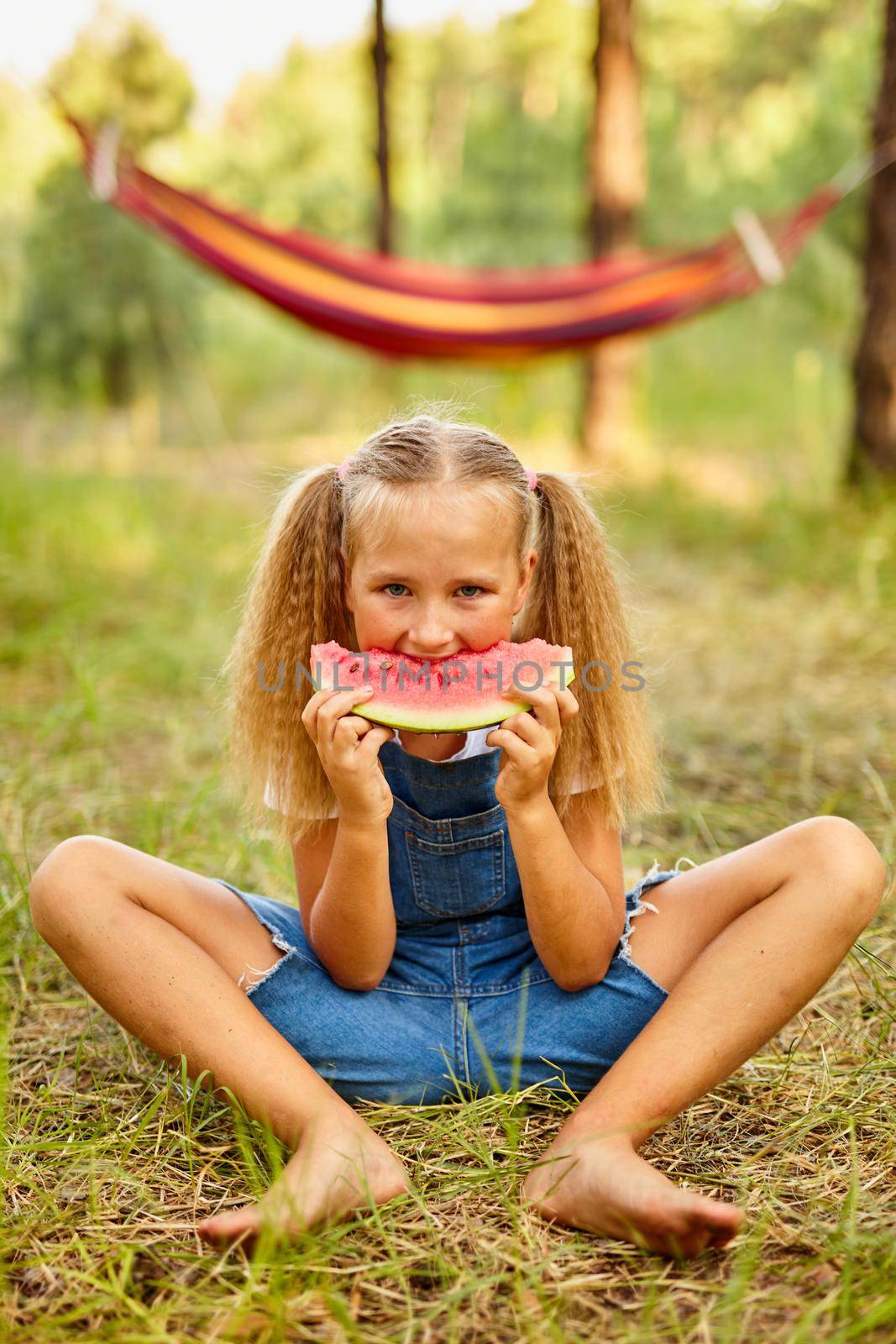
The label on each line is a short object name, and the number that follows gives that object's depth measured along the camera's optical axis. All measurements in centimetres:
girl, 167
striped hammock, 519
